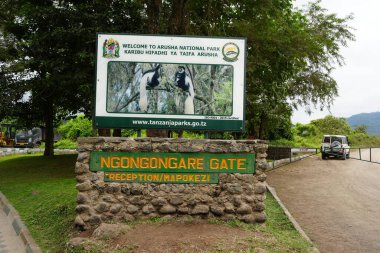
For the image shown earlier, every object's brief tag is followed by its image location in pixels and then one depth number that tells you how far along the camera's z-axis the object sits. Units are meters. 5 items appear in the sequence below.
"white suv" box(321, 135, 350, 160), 27.20
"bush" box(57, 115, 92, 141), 41.69
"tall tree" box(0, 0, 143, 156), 15.47
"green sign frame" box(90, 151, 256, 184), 7.92
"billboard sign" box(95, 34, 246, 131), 8.40
